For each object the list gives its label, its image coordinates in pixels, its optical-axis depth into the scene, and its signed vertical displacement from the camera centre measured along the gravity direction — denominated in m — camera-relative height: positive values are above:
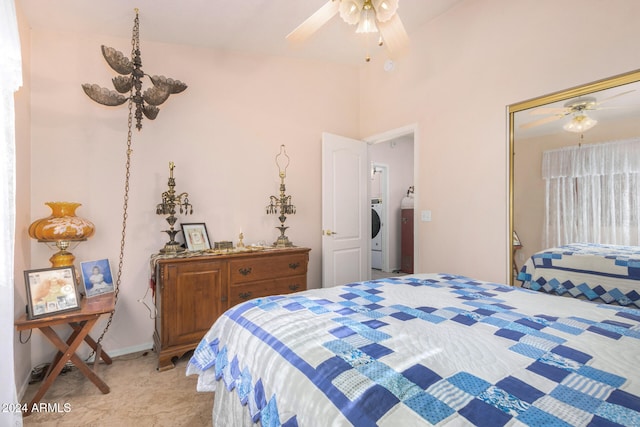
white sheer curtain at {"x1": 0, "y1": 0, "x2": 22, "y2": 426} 1.15 +0.09
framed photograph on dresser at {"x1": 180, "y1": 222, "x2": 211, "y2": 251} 2.78 -0.18
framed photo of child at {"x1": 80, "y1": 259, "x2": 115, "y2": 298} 2.33 -0.47
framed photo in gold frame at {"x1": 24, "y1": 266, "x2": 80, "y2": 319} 1.85 -0.46
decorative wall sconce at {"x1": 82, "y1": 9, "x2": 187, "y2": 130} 2.30 +1.02
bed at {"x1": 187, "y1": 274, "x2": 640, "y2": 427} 0.68 -0.40
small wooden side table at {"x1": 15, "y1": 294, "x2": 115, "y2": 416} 1.82 -0.68
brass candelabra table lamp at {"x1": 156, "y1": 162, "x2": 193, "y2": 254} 2.58 +0.06
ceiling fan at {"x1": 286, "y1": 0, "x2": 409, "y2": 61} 1.78 +1.19
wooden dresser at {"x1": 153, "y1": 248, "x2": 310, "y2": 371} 2.36 -0.60
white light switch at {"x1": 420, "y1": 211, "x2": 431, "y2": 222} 3.00 +0.01
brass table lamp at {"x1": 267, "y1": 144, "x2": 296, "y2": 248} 3.17 +0.14
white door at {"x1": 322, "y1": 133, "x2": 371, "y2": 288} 3.47 +0.06
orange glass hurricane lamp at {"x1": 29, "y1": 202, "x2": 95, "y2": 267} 2.06 -0.08
